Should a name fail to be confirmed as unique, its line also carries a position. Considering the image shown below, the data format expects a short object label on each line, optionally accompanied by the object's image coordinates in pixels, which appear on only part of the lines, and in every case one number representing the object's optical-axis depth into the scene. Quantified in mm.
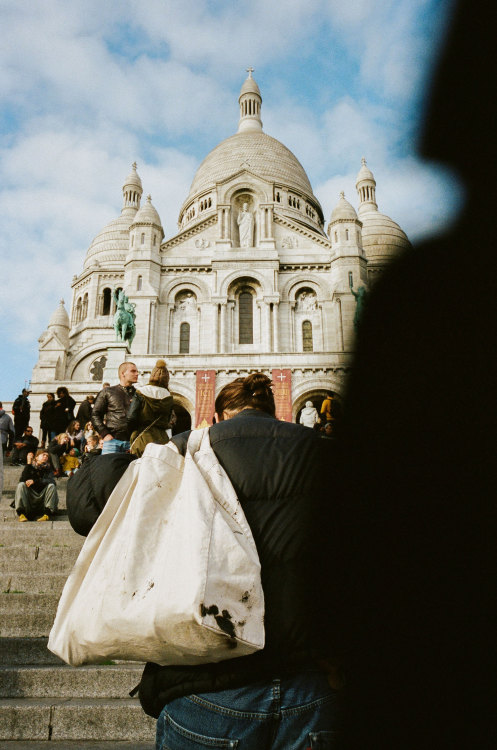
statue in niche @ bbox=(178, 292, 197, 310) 26031
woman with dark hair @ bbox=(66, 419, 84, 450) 13111
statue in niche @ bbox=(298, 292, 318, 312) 25891
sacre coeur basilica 21094
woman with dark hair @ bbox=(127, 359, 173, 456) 6266
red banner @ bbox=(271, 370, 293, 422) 20000
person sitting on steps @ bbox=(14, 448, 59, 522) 7953
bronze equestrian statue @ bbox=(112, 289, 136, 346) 20516
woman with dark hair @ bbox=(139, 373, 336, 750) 1551
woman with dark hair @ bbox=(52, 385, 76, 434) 12781
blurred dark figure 848
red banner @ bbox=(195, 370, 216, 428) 20281
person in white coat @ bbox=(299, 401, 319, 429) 16906
